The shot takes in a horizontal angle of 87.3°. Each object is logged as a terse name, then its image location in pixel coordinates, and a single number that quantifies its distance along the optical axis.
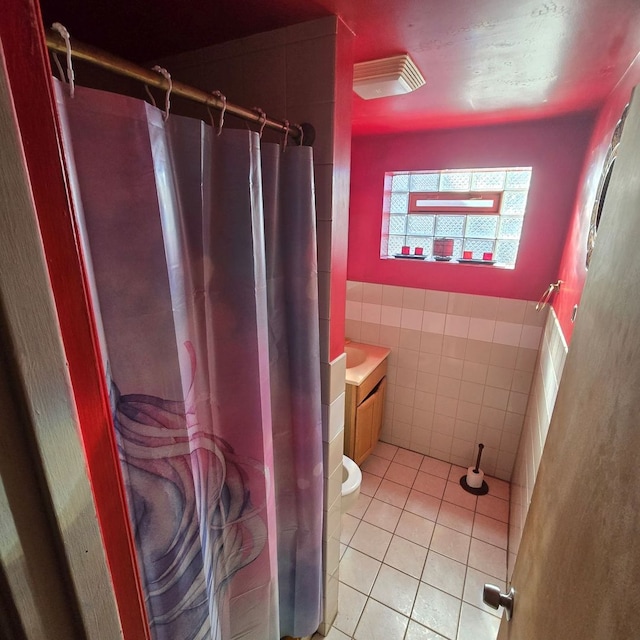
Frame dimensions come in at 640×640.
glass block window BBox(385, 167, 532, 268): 2.01
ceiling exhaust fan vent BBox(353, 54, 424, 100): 1.12
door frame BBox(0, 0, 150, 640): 0.34
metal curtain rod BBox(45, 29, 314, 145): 0.49
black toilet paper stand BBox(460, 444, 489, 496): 2.20
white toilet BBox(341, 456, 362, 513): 1.60
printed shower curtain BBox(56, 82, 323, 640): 0.59
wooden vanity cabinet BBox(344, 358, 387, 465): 2.09
